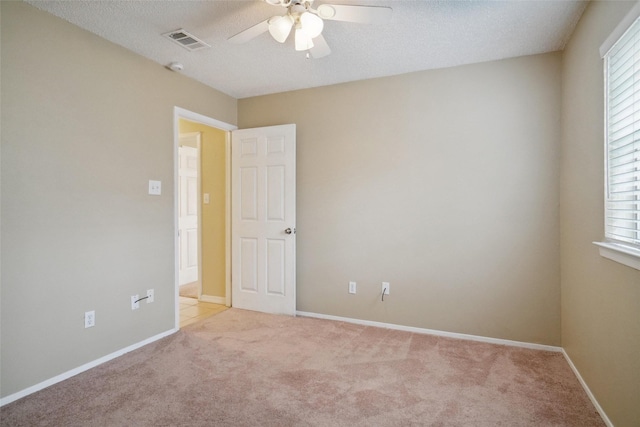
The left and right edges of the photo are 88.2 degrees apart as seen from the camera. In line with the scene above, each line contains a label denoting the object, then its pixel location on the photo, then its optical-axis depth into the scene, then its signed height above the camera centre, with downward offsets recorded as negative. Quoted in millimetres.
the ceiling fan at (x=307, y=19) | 1716 +1031
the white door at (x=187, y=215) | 5191 -112
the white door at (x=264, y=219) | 3590 -124
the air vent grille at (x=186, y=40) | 2436 +1290
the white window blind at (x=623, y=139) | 1535 +350
